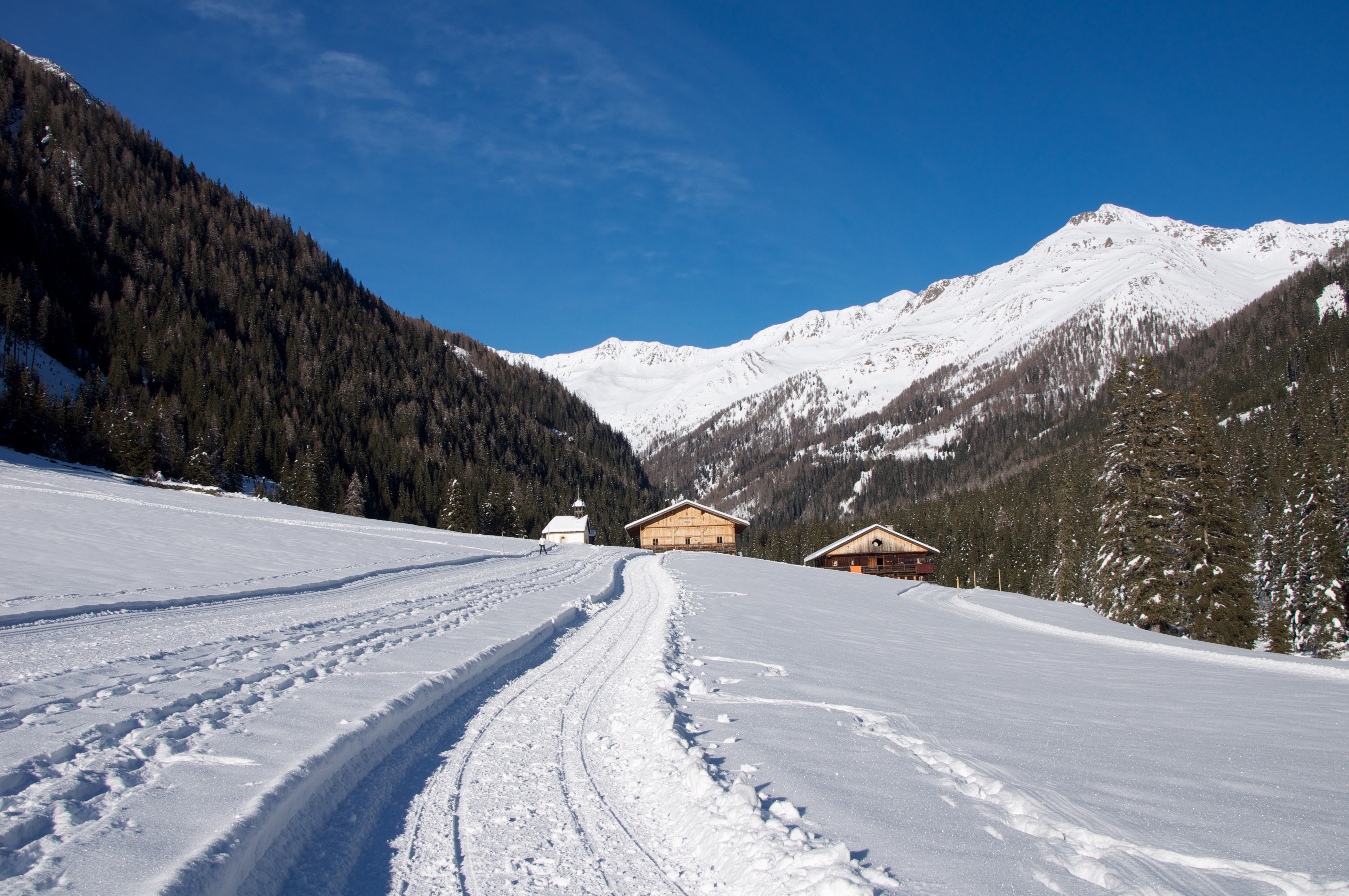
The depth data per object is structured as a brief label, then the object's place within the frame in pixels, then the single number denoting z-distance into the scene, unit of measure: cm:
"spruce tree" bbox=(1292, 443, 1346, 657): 3684
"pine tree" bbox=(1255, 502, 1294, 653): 3422
